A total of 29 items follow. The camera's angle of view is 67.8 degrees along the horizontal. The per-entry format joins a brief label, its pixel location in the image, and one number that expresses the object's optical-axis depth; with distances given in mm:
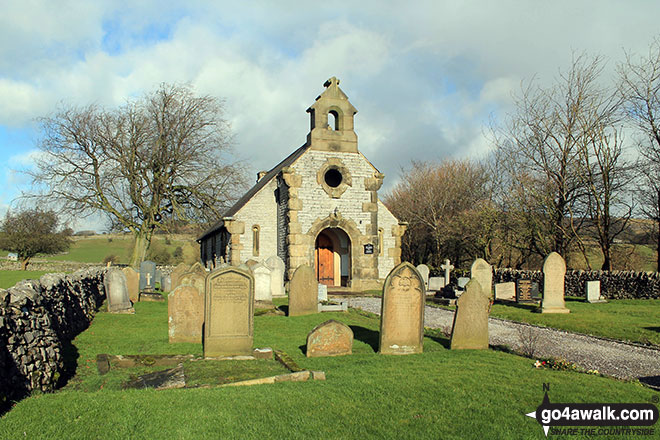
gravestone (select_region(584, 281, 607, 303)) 18516
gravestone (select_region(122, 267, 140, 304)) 17250
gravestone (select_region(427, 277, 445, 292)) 22922
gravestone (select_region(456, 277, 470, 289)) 20838
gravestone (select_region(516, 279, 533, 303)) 18469
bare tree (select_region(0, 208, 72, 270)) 41906
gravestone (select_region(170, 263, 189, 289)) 16047
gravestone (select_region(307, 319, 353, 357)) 8672
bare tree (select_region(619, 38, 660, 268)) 22156
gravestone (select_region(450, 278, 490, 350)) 9297
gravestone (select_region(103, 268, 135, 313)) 14008
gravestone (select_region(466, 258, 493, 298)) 17705
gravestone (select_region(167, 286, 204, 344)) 9789
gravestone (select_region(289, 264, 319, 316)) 13859
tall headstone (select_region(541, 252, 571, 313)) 15352
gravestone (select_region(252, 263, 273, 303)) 15789
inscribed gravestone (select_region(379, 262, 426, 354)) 8992
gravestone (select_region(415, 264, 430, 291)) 22506
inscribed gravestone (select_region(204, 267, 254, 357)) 8609
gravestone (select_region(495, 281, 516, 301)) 19781
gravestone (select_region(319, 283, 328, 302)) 17109
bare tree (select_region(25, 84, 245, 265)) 29797
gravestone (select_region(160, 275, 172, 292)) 22578
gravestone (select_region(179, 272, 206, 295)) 10078
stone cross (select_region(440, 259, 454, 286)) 23548
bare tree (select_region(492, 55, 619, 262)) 23812
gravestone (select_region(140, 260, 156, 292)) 23688
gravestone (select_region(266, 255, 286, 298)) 18500
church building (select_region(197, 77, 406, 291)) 22781
